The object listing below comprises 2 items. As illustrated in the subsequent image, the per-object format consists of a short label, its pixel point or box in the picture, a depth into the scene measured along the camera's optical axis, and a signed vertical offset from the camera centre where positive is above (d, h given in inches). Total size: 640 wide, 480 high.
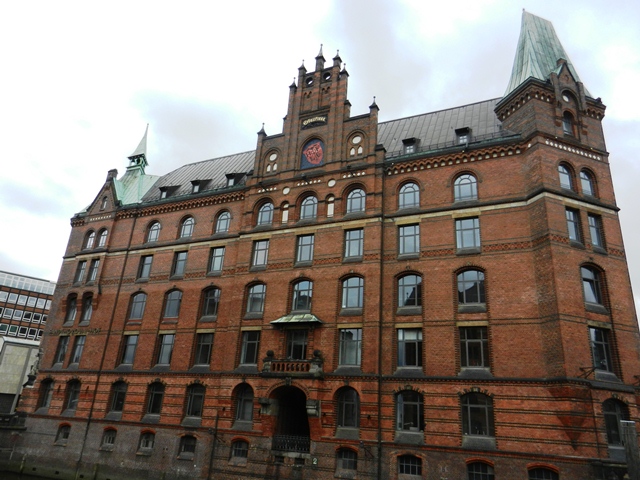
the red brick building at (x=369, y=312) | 912.3 +285.0
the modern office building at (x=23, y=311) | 2389.3 +621.9
